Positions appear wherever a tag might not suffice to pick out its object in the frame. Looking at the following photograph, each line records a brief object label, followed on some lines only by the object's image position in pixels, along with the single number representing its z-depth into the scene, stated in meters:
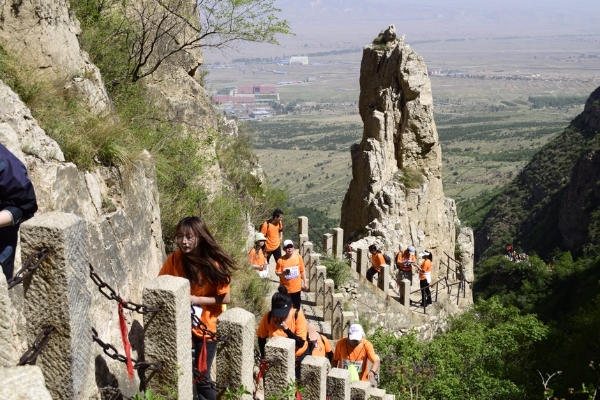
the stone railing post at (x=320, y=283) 13.80
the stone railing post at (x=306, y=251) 14.30
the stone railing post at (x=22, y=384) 2.39
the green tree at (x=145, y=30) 10.35
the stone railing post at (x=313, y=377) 5.73
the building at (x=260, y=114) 167.57
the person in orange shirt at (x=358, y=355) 7.73
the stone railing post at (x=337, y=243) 16.56
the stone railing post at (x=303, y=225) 15.72
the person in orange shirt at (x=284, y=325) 6.29
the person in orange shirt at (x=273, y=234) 12.58
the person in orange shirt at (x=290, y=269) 9.53
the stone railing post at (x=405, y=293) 16.52
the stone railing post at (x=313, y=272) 14.03
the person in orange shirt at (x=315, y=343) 7.03
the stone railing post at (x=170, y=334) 4.14
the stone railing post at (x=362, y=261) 16.39
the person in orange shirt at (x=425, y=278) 16.22
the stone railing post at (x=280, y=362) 4.98
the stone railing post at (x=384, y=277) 16.25
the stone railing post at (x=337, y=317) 12.84
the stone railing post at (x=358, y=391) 6.98
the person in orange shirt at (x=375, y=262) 16.77
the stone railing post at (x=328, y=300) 13.07
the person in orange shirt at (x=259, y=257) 11.62
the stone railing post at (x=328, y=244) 16.70
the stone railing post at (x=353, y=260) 16.91
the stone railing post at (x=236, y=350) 4.56
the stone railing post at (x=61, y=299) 3.36
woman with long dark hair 4.91
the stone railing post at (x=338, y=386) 6.34
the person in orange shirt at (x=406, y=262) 16.73
